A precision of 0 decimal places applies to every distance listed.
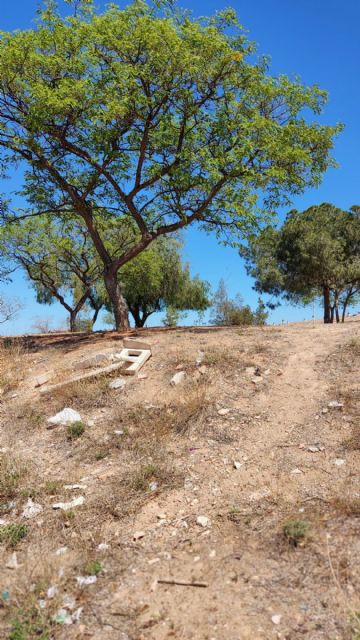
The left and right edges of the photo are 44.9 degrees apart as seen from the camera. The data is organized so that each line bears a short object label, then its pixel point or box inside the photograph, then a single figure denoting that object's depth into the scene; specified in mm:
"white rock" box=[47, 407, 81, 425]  6762
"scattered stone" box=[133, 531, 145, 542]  4262
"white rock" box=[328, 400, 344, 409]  6098
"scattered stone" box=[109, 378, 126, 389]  7613
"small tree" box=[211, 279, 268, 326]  18336
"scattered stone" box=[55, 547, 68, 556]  4082
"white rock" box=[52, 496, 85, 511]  4812
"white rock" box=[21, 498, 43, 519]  4788
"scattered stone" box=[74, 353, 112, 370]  8719
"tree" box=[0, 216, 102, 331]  21688
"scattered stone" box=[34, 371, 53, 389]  8391
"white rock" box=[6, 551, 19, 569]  3986
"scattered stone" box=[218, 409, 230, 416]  6355
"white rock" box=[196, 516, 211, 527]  4336
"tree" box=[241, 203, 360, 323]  21641
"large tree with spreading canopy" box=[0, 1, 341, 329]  10312
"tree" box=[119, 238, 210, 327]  22359
